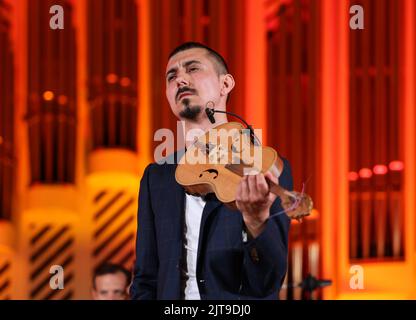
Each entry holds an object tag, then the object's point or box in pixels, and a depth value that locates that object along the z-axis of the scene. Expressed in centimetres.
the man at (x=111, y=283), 878
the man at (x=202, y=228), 476
